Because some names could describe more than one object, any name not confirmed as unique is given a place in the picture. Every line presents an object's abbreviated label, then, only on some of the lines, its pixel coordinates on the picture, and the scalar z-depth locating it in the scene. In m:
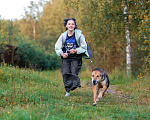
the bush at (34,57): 17.23
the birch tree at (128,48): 12.45
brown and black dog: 5.95
